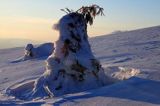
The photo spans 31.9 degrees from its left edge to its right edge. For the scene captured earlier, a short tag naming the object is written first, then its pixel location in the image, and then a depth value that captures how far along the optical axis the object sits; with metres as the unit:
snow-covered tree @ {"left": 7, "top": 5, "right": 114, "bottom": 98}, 6.03
